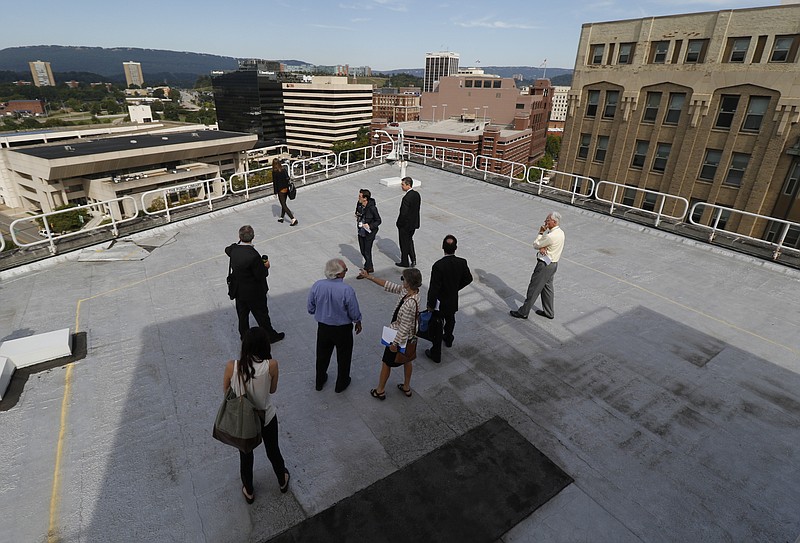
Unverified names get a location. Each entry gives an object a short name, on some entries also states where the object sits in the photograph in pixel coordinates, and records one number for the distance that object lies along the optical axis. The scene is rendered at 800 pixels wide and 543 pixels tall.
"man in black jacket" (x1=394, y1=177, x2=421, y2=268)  7.70
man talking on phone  6.27
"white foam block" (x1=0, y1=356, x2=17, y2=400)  4.80
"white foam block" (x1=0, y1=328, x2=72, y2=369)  5.23
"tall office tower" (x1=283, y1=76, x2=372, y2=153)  109.62
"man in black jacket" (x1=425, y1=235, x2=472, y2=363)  5.38
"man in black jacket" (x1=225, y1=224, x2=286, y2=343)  5.14
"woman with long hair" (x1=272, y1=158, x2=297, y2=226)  10.44
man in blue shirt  4.42
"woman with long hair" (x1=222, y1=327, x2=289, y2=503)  3.12
